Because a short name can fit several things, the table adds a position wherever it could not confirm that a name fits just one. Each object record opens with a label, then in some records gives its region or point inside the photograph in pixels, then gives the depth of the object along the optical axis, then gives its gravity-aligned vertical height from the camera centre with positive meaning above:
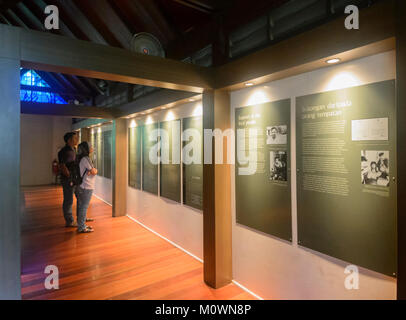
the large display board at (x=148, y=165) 4.92 -0.13
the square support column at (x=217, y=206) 3.00 -0.59
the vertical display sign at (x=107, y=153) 7.00 +0.17
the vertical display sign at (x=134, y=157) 5.62 +0.04
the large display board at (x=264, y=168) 2.50 -0.12
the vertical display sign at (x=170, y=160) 4.21 -0.03
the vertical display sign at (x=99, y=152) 7.79 +0.22
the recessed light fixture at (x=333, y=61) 1.96 +0.76
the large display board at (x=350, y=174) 1.79 -0.14
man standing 5.21 -0.20
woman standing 4.88 -0.45
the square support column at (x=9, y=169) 1.78 -0.06
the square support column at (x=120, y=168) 6.22 -0.23
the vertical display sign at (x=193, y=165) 3.72 -0.10
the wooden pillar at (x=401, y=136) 1.45 +0.12
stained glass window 11.32 +3.37
